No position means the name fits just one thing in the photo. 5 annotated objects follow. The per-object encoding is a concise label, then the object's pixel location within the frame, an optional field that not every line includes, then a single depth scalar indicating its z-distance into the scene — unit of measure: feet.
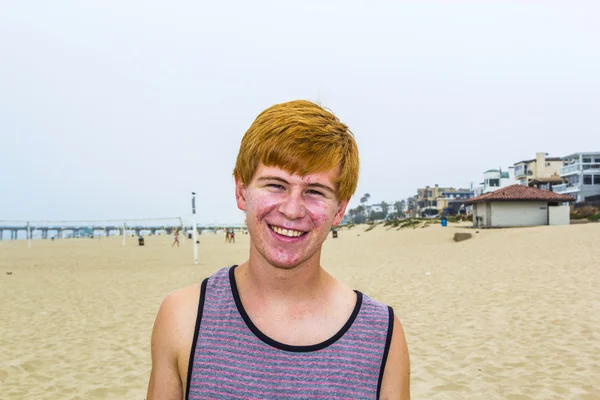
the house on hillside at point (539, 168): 207.31
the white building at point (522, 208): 99.71
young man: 4.02
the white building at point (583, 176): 180.55
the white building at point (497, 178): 216.74
